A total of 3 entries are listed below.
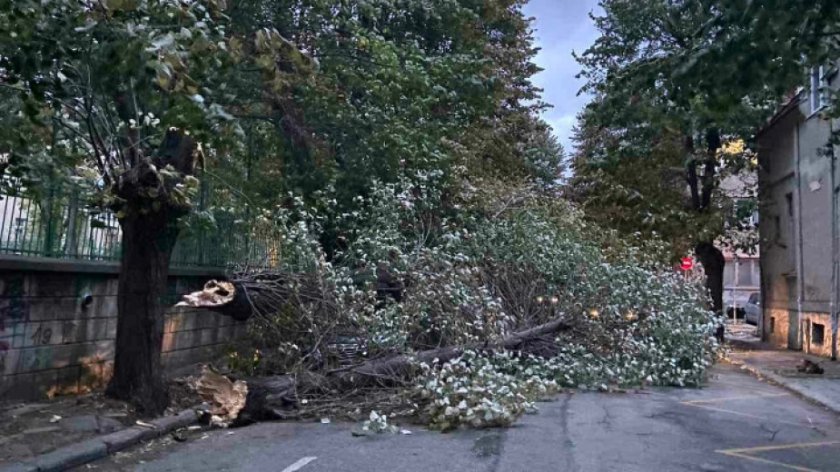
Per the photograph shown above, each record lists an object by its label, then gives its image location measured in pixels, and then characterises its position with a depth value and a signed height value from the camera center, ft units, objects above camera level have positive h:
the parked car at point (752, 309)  132.37 -0.06
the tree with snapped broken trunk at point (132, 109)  19.89 +5.26
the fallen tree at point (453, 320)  34.09 -1.24
